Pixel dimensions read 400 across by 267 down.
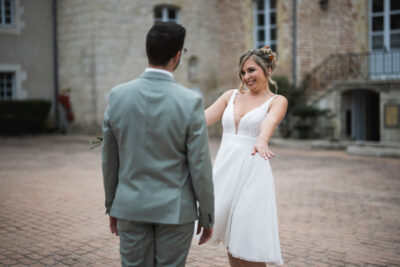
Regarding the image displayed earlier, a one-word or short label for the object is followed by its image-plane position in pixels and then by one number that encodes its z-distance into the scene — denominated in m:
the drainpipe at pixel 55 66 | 16.94
